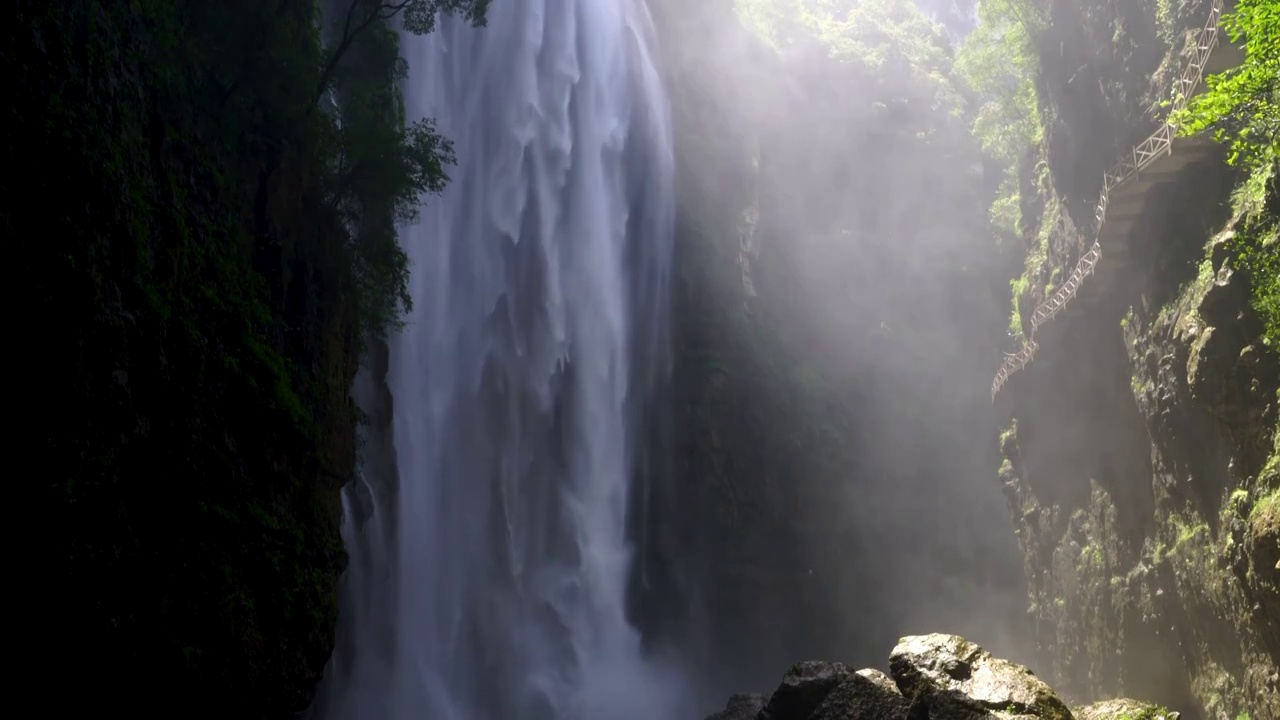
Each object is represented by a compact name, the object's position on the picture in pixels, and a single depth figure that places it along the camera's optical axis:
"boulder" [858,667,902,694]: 13.27
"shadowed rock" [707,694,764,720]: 16.91
